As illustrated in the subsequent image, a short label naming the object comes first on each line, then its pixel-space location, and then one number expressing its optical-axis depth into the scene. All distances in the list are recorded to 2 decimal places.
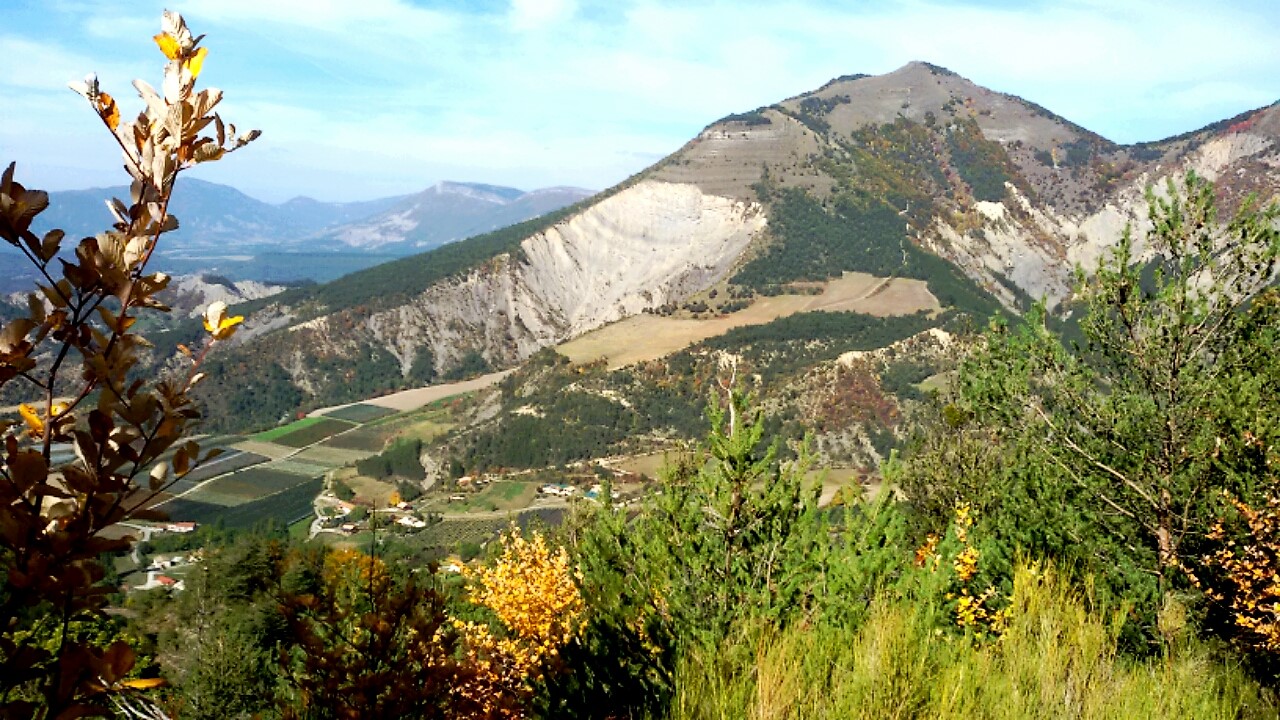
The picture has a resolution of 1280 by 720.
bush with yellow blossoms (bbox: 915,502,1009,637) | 6.82
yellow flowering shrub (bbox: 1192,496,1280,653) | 6.89
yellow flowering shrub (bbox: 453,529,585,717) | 12.70
